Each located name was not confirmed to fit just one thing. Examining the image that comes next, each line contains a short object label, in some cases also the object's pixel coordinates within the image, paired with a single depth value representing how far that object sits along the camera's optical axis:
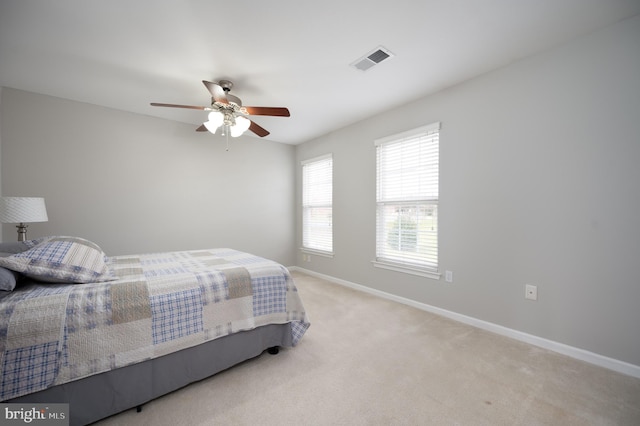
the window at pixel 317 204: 4.51
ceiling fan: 2.45
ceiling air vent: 2.24
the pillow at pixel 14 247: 1.95
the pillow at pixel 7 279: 1.38
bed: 1.30
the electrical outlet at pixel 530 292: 2.30
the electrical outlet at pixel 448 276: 2.87
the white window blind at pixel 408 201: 3.05
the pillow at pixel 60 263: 1.51
